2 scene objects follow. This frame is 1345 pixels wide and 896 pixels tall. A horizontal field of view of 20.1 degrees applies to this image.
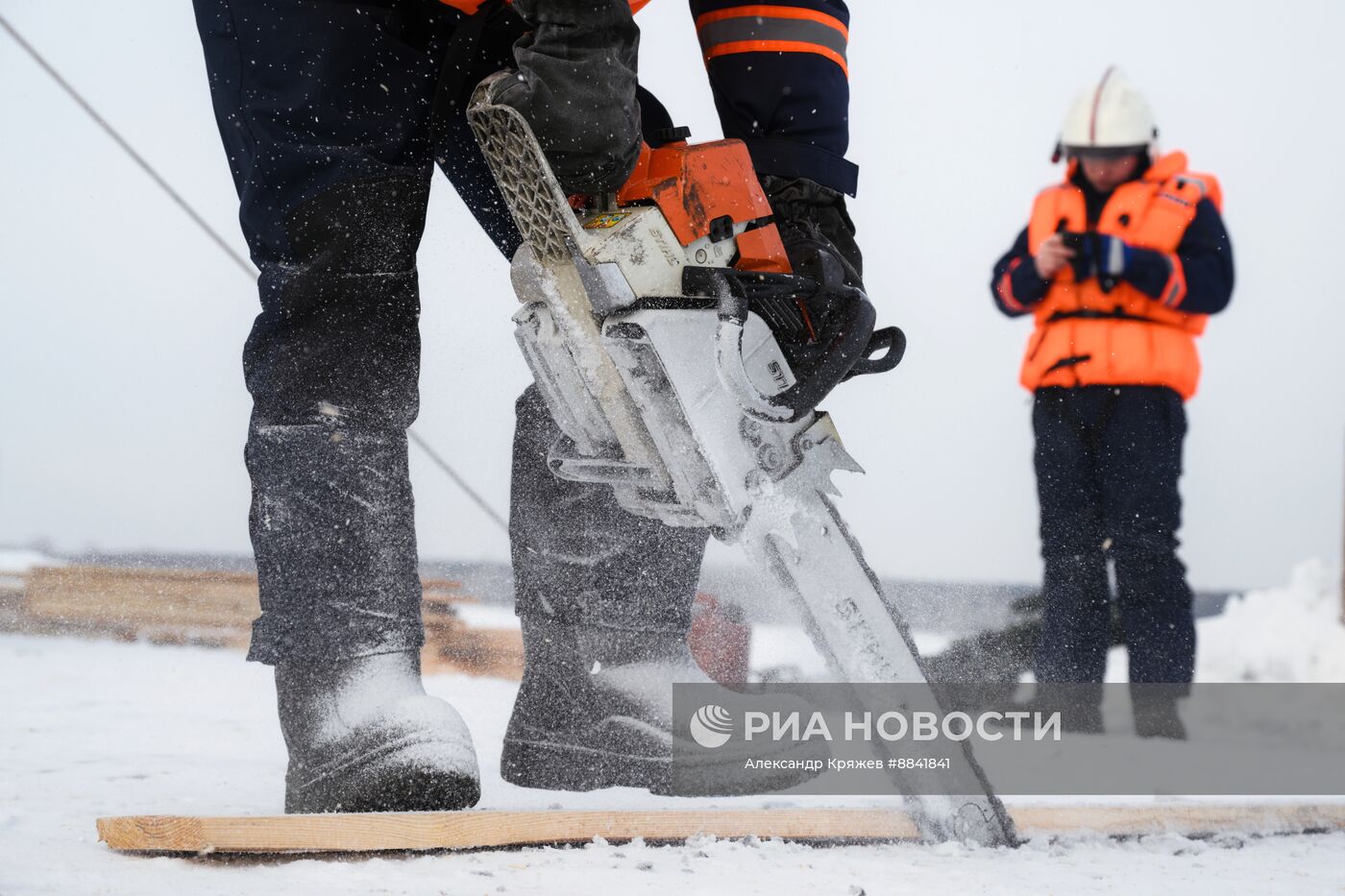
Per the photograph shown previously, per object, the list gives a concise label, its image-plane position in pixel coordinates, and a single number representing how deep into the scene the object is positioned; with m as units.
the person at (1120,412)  6.62
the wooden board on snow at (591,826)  5.16
